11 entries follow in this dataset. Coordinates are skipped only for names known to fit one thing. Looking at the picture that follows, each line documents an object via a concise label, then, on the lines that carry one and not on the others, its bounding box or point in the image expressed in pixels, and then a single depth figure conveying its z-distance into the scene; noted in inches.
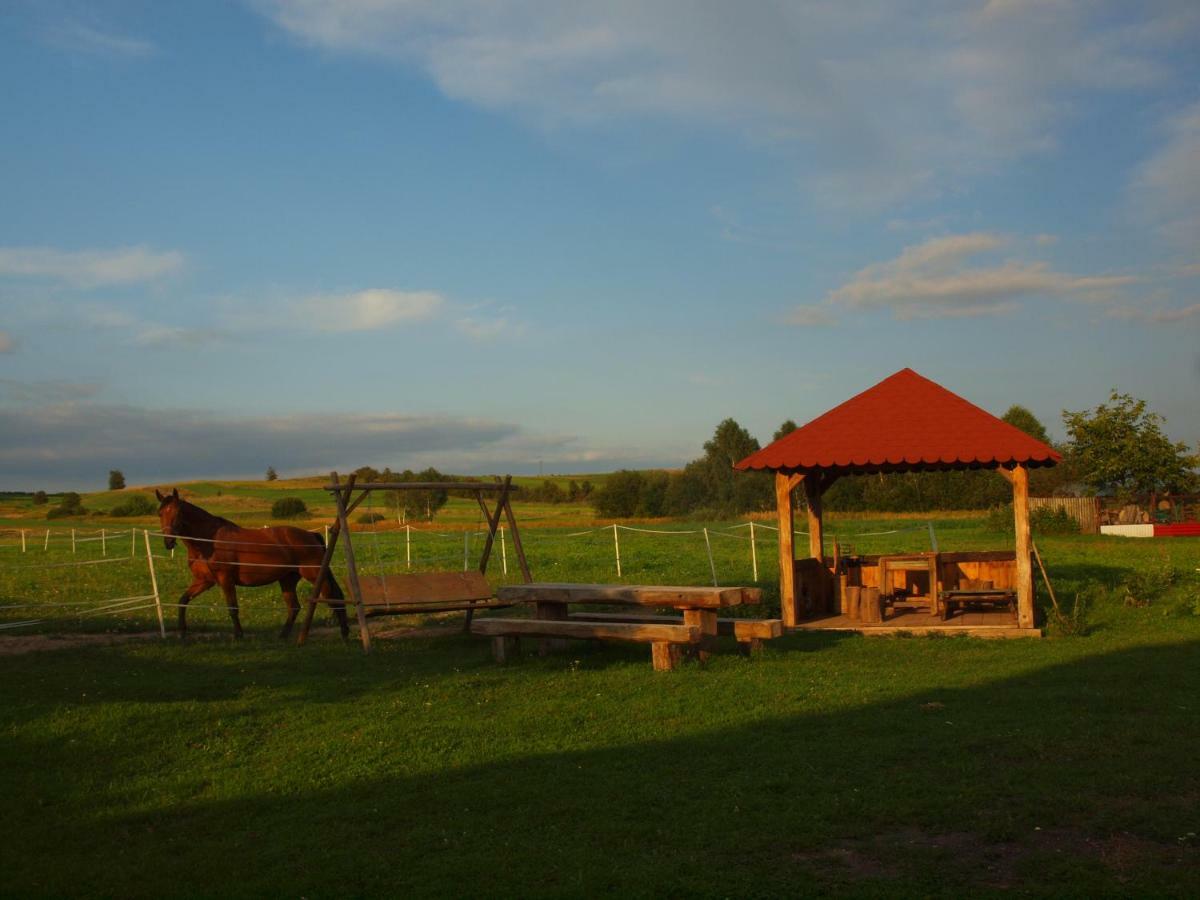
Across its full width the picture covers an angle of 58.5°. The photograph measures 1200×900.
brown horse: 566.3
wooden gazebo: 564.7
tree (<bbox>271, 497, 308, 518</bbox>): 2117.4
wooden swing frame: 521.7
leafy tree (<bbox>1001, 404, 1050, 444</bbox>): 2822.3
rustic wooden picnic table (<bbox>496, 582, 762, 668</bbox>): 461.1
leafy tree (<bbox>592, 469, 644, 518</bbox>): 2810.0
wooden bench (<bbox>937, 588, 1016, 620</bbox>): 603.8
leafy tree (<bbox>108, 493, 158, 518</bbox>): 2696.9
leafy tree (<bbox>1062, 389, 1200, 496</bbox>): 1839.3
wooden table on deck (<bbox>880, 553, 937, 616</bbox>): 617.6
